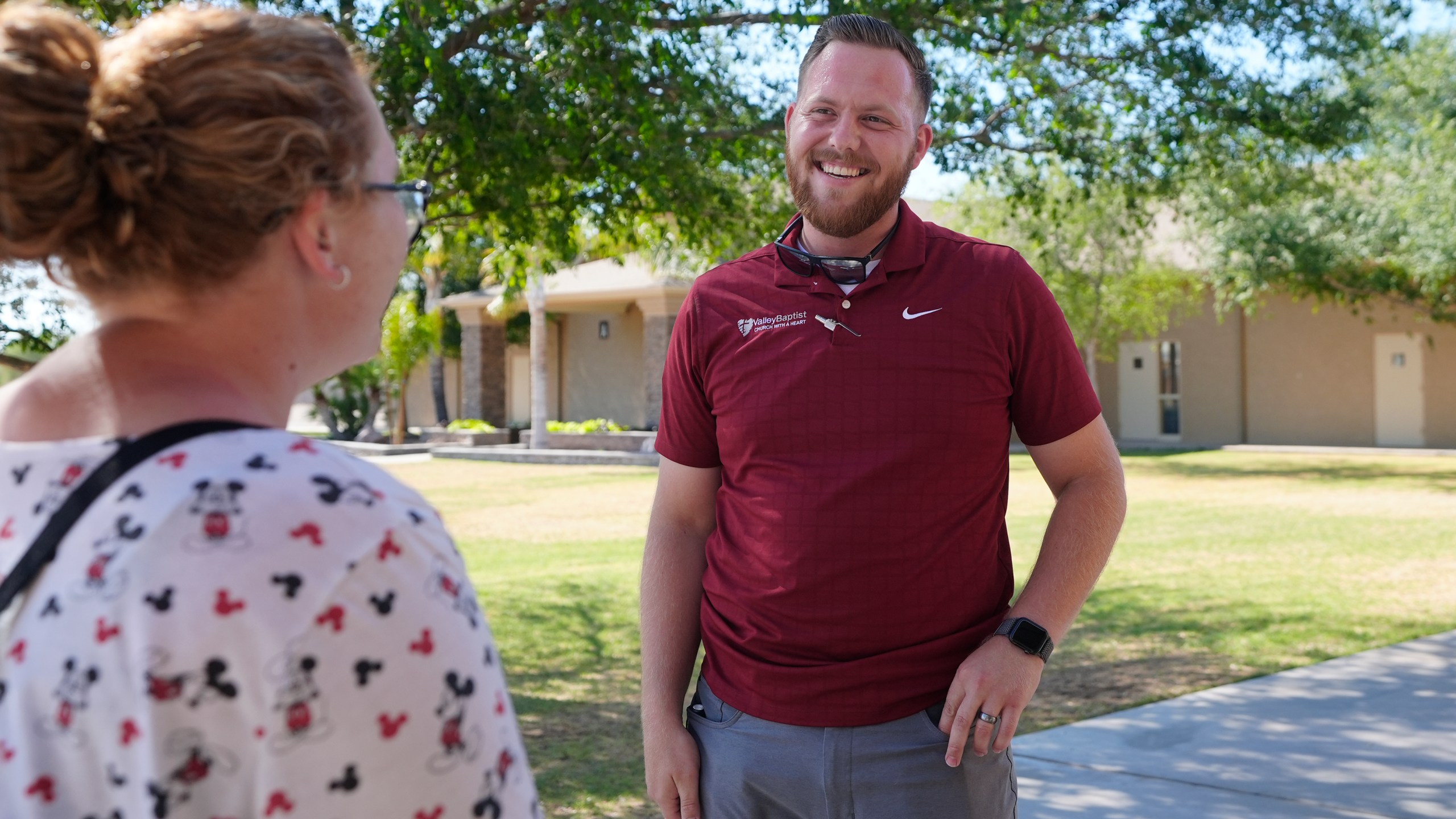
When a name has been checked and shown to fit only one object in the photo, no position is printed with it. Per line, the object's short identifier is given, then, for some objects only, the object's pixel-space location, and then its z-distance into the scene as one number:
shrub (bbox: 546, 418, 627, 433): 31.06
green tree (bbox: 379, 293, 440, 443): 33.72
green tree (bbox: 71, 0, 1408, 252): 6.77
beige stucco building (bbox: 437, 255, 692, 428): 35.75
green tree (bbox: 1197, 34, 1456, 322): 20.67
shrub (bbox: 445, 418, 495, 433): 34.62
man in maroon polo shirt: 2.30
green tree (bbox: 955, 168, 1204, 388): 27.66
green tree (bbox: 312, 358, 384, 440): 36.84
